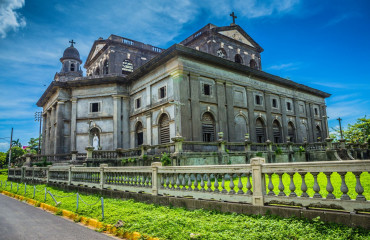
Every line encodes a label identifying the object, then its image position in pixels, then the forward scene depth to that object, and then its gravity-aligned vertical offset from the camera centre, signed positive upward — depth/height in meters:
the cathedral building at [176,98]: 22.05 +5.87
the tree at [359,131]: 47.12 +3.72
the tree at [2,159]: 69.07 +0.94
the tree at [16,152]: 71.64 +2.91
